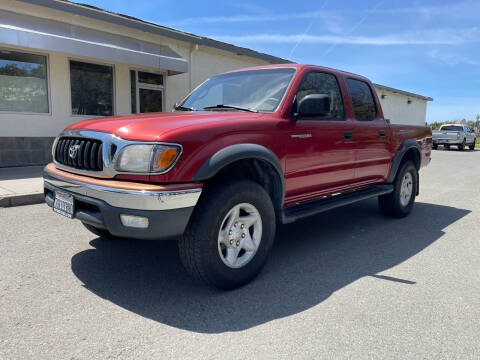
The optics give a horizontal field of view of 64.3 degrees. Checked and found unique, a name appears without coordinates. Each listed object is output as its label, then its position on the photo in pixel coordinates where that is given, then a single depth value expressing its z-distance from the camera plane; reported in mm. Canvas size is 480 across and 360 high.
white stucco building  9125
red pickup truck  2633
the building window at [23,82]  9469
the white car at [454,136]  25697
